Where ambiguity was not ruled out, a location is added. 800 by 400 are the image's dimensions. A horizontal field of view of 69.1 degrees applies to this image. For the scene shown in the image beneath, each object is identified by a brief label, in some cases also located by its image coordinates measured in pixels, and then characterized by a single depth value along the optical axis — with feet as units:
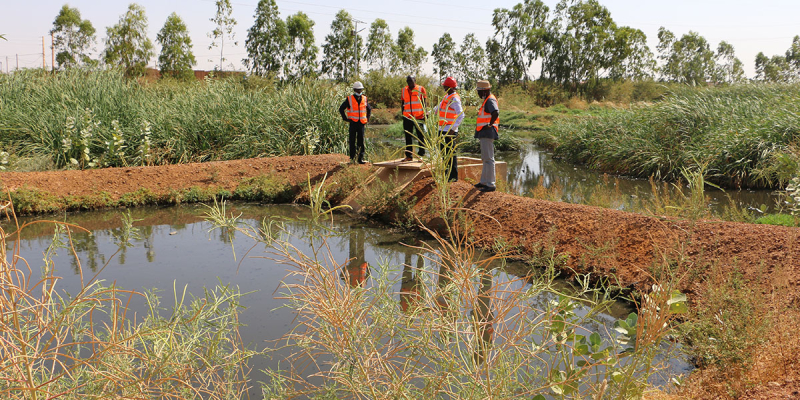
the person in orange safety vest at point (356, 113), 36.32
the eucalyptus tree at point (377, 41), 156.66
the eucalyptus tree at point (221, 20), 124.47
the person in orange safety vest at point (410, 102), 31.71
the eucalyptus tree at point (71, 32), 137.08
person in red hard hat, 26.98
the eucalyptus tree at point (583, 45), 158.71
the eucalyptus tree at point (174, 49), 121.90
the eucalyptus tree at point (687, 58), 200.44
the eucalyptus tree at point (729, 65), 221.56
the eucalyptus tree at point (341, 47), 150.61
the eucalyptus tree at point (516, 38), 172.04
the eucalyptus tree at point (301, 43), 140.05
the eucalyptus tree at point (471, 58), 177.47
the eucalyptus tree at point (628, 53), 157.07
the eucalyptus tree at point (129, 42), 120.88
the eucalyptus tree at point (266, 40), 137.69
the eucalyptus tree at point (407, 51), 160.61
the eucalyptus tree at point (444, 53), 177.47
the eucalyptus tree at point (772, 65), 225.33
